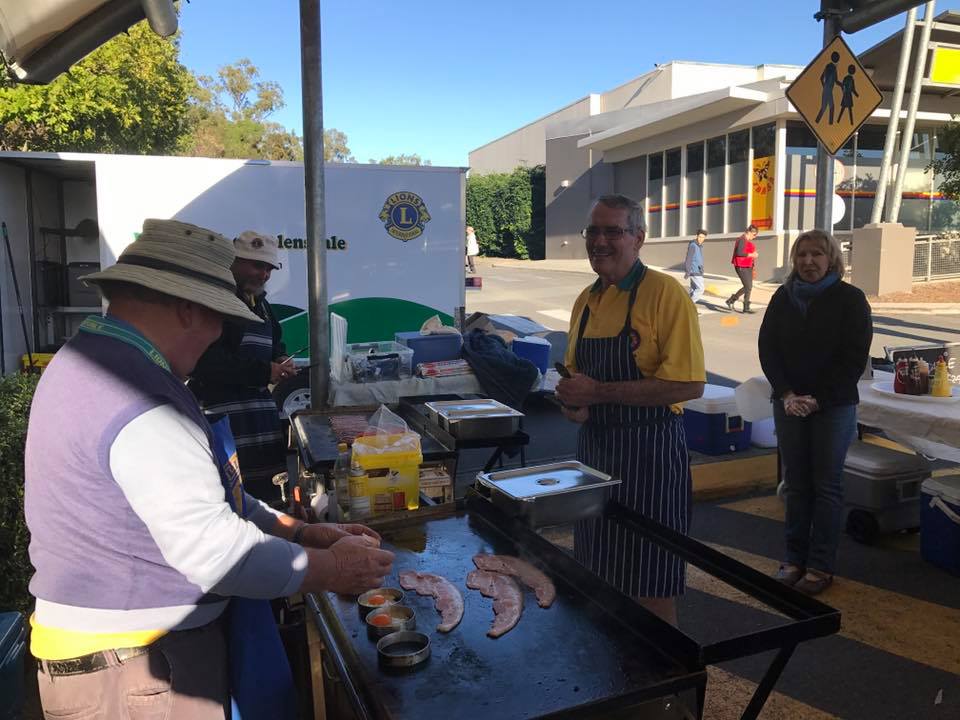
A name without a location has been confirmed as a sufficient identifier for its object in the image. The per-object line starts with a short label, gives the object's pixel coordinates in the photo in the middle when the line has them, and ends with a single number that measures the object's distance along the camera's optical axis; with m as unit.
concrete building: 20.48
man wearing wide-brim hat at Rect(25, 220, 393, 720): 1.50
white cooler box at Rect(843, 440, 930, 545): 4.71
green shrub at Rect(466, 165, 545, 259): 35.78
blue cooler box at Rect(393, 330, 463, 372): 6.25
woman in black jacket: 3.81
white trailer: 7.14
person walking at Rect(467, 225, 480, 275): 17.70
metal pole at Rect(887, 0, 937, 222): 15.34
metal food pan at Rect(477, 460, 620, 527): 2.41
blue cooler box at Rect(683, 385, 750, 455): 6.49
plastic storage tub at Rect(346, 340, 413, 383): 5.87
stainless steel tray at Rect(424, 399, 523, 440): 3.61
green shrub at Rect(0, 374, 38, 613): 3.12
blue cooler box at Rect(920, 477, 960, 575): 4.23
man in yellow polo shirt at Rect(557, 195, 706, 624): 2.75
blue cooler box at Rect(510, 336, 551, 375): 8.21
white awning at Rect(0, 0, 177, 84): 2.66
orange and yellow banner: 20.86
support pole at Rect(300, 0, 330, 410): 4.62
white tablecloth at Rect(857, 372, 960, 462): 4.02
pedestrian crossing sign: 4.91
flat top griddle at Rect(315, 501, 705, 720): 1.61
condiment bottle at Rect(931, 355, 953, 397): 4.37
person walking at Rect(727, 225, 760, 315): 16.45
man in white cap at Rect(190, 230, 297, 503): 3.77
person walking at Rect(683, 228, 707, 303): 16.95
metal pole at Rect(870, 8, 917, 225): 14.95
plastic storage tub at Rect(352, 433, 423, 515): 2.71
